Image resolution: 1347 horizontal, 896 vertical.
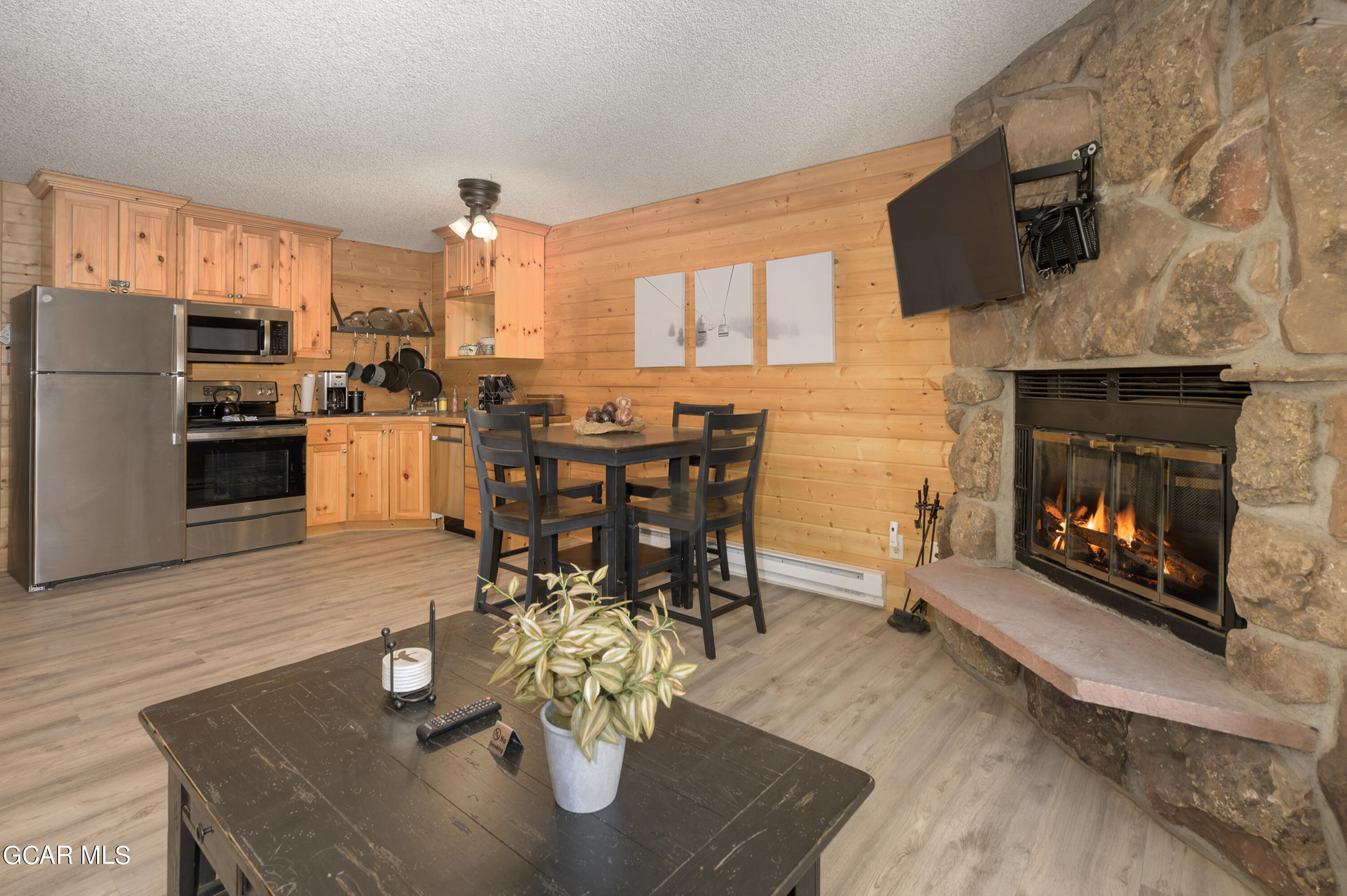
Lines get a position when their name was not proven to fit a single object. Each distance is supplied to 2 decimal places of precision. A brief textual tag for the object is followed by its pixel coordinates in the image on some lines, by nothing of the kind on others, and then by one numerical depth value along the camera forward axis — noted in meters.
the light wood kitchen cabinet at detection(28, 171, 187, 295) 3.85
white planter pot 0.99
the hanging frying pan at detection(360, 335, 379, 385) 5.70
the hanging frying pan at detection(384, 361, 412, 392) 5.85
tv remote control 1.22
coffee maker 5.32
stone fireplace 1.43
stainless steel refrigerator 3.62
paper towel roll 5.26
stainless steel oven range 4.21
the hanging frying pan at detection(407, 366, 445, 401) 5.93
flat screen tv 2.23
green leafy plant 0.92
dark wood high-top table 2.69
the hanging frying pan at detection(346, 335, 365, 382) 5.59
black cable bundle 2.05
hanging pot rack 5.30
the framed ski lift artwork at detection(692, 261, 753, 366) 3.94
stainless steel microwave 4.41
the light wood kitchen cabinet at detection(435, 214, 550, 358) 4.90
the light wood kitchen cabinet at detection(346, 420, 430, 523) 5.08
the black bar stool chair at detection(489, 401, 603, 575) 3.23
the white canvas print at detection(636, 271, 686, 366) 4.26
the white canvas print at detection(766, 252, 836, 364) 3.59
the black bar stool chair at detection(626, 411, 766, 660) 2.72
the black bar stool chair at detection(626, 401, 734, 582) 3.34
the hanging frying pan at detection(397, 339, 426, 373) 5.95
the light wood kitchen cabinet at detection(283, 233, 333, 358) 5.00
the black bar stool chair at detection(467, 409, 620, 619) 2.69
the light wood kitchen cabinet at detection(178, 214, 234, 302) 4.43
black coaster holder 1.35
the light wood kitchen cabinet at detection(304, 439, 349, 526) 4.88
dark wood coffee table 0.90
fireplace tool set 3.11
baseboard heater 3.45
